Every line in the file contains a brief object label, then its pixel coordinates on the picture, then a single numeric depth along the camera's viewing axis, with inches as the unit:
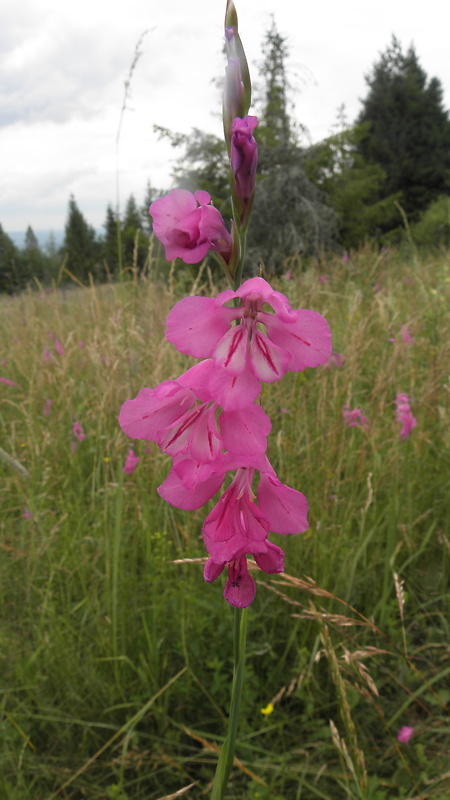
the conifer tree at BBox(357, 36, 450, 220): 986.1
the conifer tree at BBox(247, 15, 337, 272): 372.2
